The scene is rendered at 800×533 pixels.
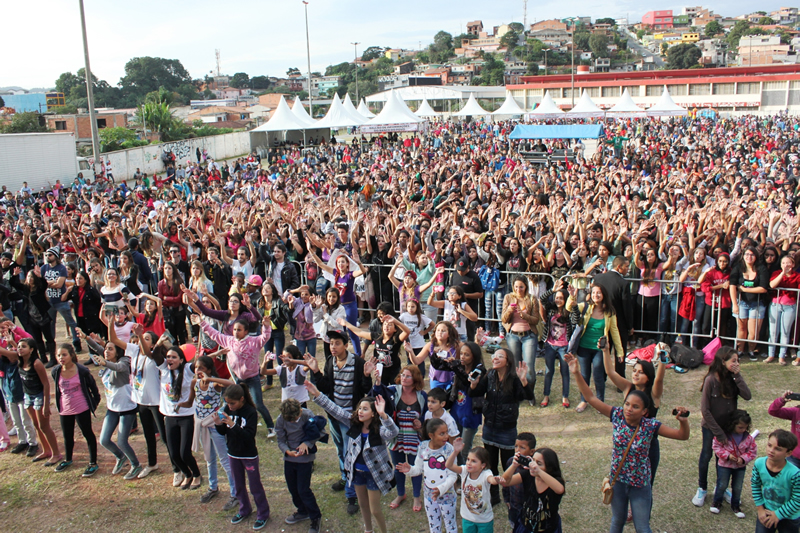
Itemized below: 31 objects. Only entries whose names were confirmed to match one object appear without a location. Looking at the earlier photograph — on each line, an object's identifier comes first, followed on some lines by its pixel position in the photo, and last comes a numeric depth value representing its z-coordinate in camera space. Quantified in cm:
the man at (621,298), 650
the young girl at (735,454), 447
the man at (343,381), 520
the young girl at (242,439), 473
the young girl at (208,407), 516
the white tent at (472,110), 3453
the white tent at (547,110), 2911
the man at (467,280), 774
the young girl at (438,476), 421
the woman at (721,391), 454
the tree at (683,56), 13059
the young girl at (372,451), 446
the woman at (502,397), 471
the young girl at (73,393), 572
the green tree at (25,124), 5044
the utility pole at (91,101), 2195
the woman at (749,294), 704
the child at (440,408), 448
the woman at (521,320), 633
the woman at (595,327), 612
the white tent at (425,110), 4175
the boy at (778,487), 376
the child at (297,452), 455
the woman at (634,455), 394
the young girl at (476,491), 399
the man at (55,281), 834
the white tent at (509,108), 3469
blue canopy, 2338
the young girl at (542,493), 375
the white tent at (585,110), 2856
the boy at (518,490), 400
